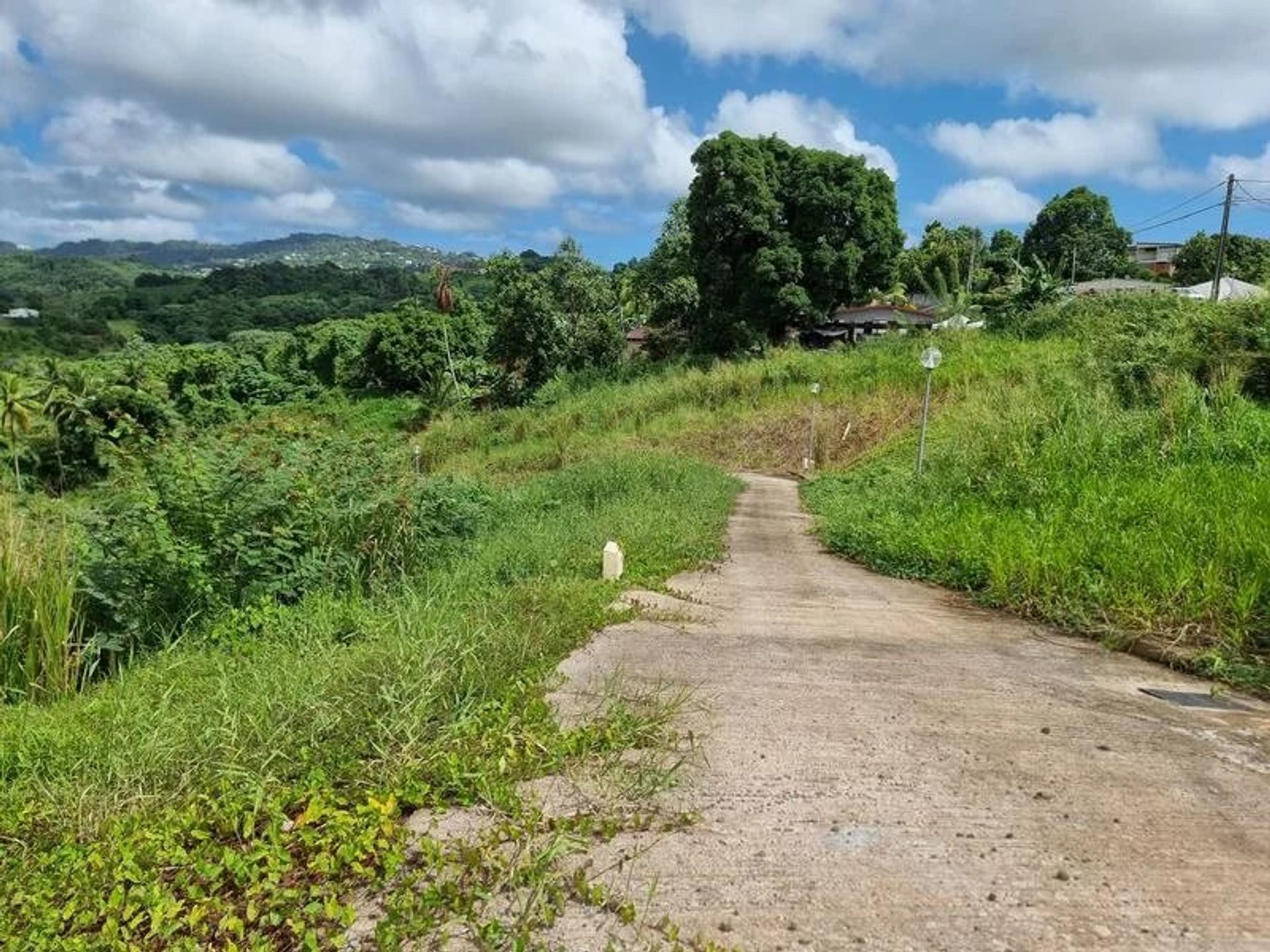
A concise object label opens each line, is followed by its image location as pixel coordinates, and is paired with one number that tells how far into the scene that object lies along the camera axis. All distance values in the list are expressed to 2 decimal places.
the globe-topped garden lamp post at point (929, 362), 13.48
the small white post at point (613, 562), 6.71
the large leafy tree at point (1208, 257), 53.06
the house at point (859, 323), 38.16
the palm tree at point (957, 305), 29.22
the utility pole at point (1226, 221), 26.66
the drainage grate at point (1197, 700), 3.99
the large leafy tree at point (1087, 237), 61.25
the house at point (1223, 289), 28.04
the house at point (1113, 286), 40.47
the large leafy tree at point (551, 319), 34.53
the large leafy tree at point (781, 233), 31.14
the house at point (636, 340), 41.25
